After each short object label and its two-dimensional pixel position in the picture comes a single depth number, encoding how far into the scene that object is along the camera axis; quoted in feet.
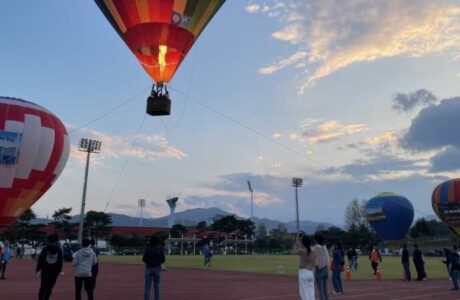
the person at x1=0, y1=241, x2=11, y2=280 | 61.97
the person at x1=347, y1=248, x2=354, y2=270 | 88.98
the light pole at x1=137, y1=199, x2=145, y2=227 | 425.11
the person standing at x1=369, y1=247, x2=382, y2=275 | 75.66
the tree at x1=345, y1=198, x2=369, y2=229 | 395.26
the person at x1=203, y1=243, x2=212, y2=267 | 102.46
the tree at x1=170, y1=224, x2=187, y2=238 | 314.14
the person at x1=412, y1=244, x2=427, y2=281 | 67.41
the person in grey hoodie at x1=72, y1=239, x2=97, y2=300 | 32.07
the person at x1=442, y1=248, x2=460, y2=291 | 53.31
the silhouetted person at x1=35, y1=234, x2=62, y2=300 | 31.19
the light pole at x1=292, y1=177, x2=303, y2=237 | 273.75
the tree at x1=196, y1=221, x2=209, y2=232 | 352.90
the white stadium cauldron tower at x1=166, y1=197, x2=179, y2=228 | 430.49
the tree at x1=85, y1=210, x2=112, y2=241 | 266.98
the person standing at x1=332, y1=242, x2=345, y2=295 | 48.01
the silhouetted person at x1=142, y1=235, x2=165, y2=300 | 33.99
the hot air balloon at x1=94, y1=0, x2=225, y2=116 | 52.29
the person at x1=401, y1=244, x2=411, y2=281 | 67.21
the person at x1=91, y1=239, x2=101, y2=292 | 34.27
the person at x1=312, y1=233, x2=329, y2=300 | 36.65
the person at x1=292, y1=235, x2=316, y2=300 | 28.48
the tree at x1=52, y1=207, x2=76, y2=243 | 257.96
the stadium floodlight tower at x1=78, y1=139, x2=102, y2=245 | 185.18
